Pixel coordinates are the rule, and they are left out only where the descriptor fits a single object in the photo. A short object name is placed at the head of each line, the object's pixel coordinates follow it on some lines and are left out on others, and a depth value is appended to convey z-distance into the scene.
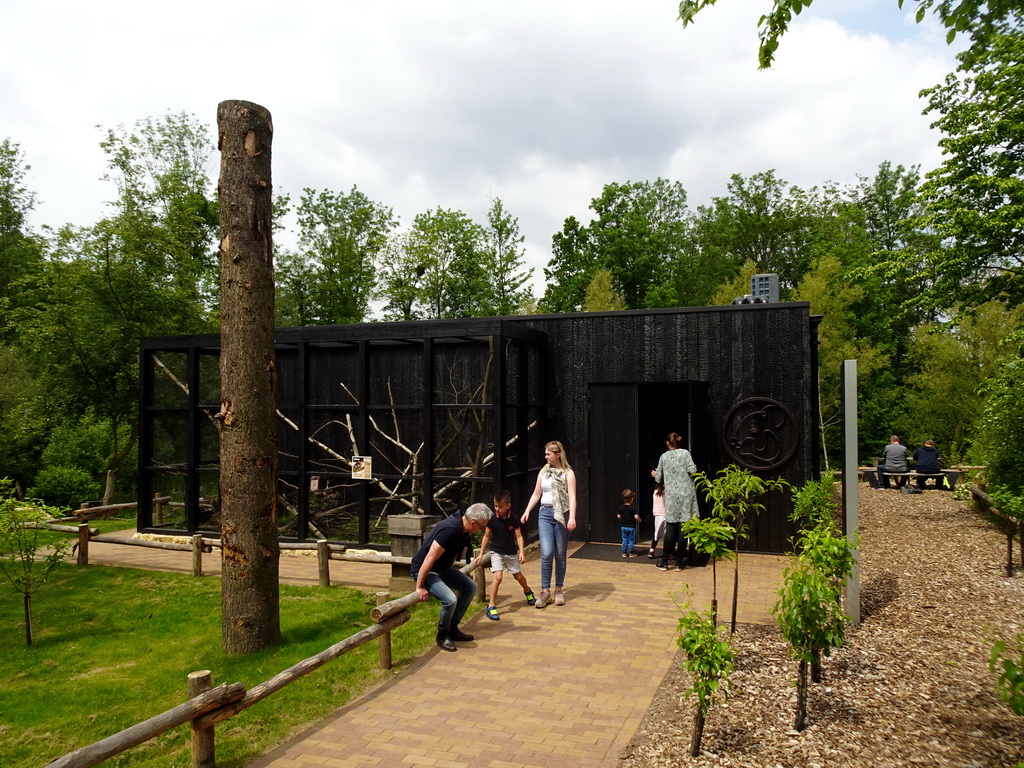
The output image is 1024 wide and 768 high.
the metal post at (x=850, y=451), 6.46
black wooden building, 10.46
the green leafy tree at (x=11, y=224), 29.45
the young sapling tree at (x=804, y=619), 4.66
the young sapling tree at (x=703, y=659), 4.26
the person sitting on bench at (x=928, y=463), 17.80
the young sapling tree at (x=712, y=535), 6.04
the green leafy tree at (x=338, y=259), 34.44
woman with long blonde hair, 7.87
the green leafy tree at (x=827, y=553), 5.13
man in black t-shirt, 6.46
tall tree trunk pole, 6.91
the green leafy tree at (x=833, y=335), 28.83
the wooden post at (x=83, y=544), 11.26
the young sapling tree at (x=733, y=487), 6.54
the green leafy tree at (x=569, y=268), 35.72
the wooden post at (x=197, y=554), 10.19
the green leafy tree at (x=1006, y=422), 12.05
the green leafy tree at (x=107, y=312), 17.56
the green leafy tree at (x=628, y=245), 35.97
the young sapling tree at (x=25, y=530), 7.77
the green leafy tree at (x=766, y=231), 37.66
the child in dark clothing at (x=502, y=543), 7.50
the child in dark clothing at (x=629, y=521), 10.30
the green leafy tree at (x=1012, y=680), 2.69
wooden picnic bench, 17.70
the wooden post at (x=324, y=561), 9.20
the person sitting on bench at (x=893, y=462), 18.41
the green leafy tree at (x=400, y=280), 34.06
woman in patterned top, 9.33
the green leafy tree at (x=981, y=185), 12.71
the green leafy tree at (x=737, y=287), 31.06
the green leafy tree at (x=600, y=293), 31.45
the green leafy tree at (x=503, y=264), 35.94
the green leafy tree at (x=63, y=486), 19.67
